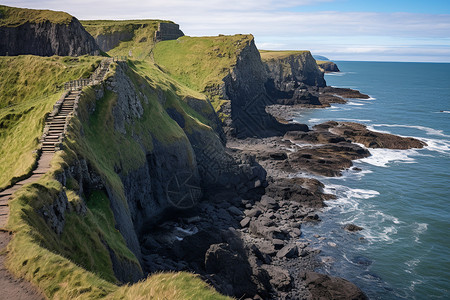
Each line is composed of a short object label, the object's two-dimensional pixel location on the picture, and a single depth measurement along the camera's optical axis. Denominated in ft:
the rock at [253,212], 158.40
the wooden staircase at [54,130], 67.26
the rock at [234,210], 160.15
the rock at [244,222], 150.41
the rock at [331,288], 105.40
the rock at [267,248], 129.08
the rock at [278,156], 234.38
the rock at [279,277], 108.27
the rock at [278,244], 133.30
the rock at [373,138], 275.39
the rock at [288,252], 127.34
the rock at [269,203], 167.53
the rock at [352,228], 149.59
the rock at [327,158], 221.05
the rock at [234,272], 100.78
